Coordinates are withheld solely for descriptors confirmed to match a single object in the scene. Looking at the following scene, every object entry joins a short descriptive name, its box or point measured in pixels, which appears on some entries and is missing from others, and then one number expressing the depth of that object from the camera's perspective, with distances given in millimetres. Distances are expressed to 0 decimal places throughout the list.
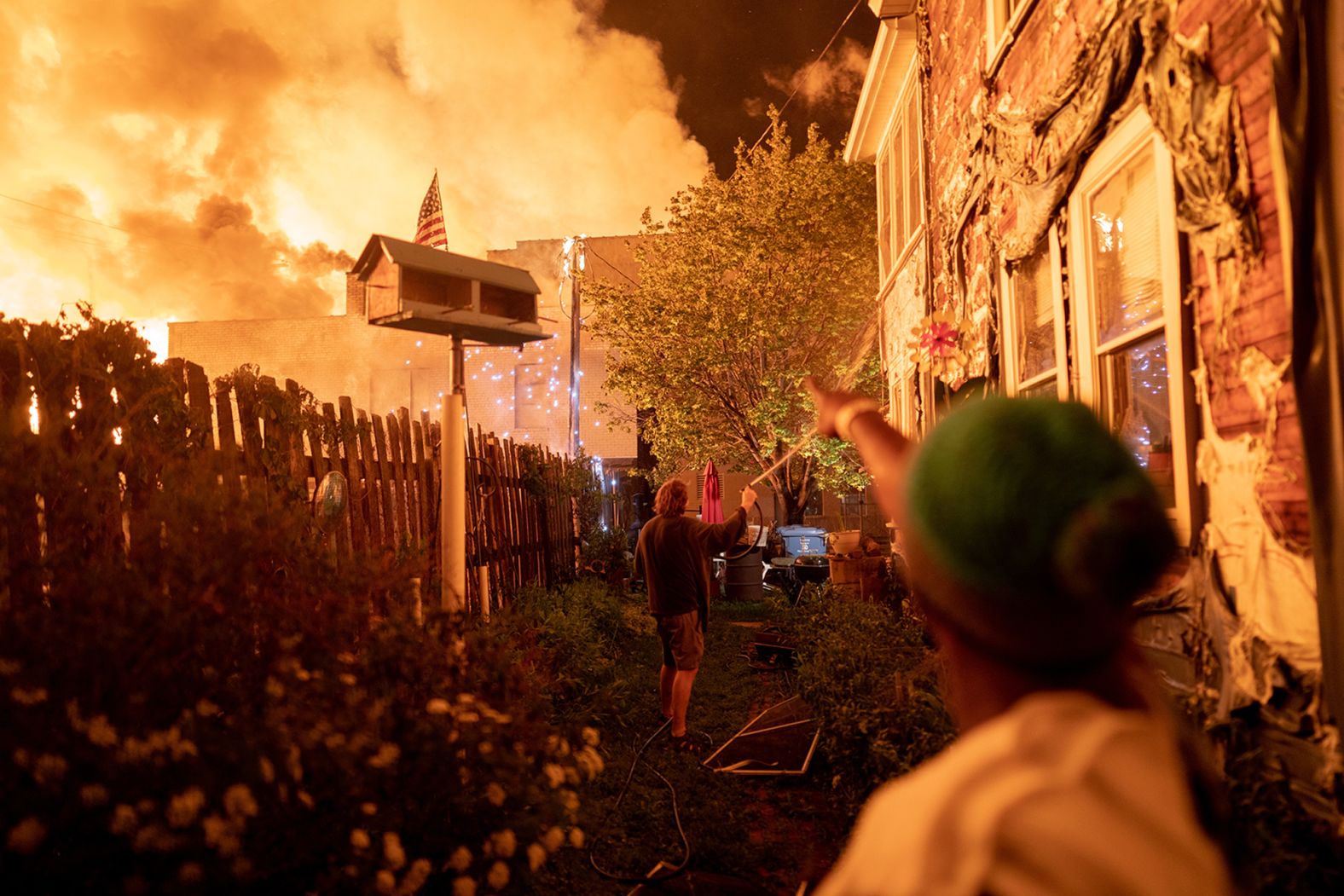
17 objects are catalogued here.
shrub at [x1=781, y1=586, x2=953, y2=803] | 4215
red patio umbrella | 10445
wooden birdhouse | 4609
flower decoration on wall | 6598
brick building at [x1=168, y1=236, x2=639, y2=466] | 26062
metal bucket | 13844
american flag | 16689
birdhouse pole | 3963
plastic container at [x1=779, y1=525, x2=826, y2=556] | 15203
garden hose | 3906
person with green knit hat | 753
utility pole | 19578
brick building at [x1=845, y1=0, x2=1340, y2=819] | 2742
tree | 17469
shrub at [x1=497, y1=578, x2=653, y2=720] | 6004
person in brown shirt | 6301
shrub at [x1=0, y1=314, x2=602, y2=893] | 1809
